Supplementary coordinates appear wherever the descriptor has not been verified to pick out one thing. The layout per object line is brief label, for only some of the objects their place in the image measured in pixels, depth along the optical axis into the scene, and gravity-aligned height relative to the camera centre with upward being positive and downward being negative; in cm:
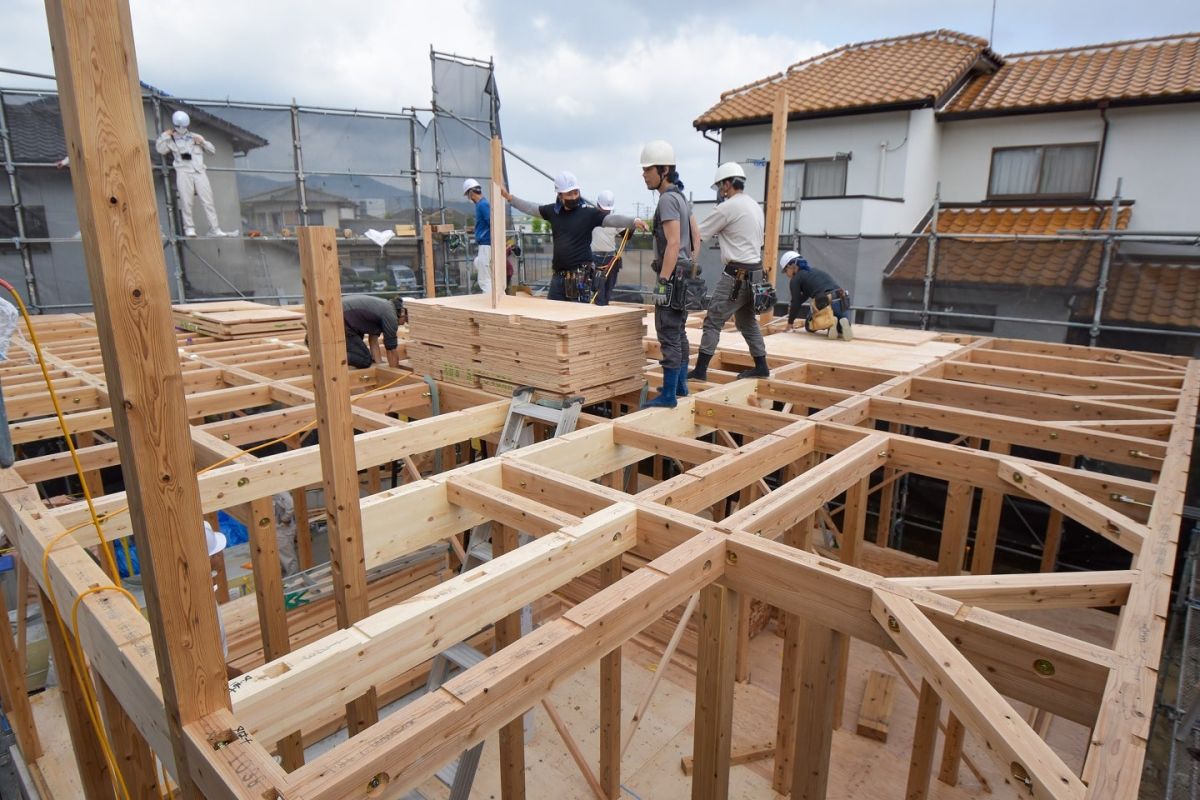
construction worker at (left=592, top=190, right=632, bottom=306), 741 +5
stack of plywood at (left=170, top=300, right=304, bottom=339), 789 -72
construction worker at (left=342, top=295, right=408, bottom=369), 602 -57
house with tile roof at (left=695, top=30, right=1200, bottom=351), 989 +176
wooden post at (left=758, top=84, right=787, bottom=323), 778 +98
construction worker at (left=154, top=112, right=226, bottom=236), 1046 +143
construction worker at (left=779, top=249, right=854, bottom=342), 810 -43
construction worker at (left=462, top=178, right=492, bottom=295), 921 +35
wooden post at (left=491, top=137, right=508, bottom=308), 457 +27
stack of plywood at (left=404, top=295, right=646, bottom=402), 465 -60
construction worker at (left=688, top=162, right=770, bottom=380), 539 -1
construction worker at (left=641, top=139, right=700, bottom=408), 464 +0
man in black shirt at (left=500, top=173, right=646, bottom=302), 647 +23
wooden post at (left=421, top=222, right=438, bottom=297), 1164 -7
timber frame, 150 -113
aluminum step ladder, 290 -150
